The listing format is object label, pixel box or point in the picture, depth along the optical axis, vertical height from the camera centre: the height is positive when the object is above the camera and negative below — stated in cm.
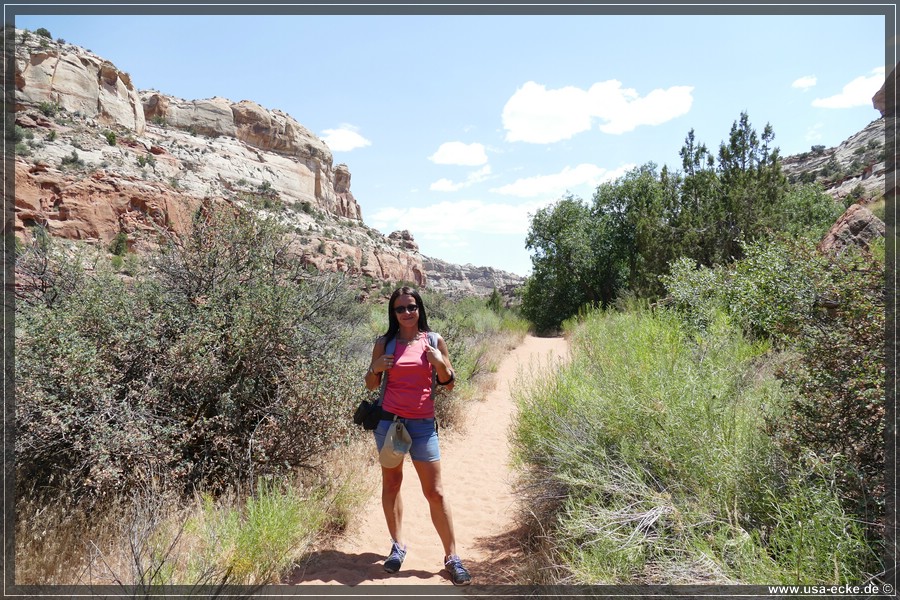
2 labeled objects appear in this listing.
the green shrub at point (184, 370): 333 -64
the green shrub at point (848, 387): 227 -50
